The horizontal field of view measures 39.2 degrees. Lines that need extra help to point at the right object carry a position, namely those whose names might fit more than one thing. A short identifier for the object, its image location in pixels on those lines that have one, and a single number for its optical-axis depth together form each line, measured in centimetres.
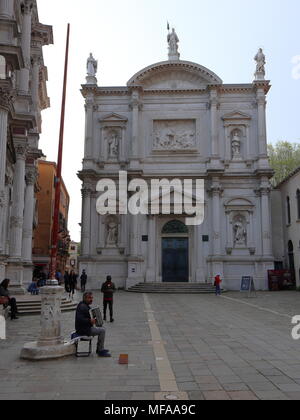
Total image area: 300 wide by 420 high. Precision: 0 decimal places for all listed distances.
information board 2817
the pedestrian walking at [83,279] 3036
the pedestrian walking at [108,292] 1469
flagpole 919
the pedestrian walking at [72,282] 2568
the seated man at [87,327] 918
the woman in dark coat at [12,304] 1439
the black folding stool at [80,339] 908
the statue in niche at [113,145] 3550
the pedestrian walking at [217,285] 2803
